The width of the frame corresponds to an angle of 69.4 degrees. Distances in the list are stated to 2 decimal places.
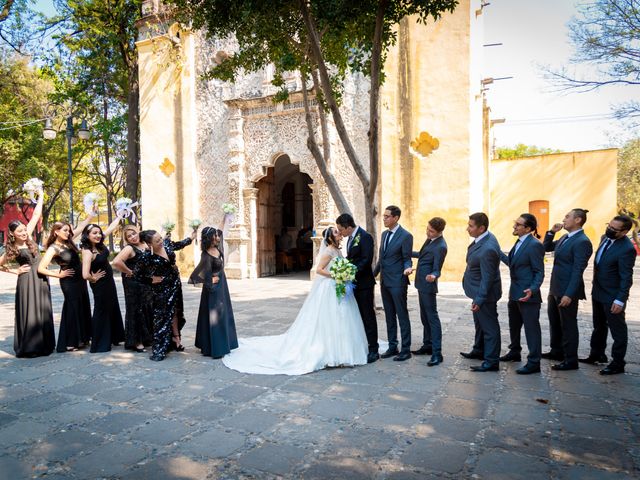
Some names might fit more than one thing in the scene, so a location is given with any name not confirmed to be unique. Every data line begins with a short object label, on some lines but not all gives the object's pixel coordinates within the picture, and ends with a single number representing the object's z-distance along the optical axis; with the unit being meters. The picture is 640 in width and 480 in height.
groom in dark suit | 5.70
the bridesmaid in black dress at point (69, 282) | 6.23
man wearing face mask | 4.92
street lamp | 15.41
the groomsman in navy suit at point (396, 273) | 5.72
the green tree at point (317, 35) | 6.40
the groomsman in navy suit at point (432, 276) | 5.53
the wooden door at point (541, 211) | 20.84
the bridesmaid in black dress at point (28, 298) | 6.08
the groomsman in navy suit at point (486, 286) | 5.09
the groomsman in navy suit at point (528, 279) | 5.05
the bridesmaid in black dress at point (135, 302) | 6.25
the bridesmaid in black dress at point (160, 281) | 5.93
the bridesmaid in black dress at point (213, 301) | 5.89
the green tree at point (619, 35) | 11.61
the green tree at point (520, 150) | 53.14
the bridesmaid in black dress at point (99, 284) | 6.23
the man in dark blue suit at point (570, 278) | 5.02
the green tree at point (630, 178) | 31.78
